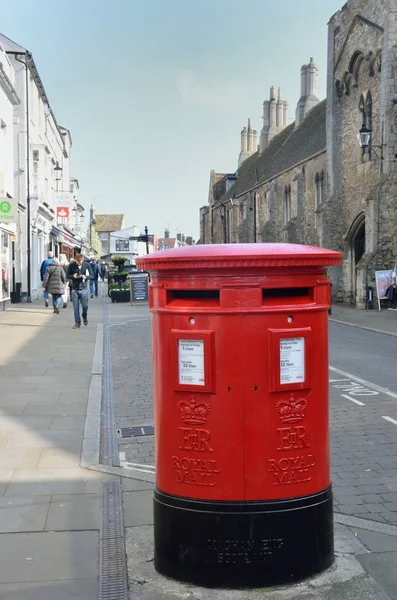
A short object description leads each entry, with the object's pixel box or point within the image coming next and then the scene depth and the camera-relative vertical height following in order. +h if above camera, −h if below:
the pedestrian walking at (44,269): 21.02 +0.49
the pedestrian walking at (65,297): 23.51 -0.58
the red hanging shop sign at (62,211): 33.72 +3.88
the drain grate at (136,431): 6.10 -1.49
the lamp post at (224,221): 66.06 +6.51
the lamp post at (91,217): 72.32 +8.15
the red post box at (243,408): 2.96 -0.62
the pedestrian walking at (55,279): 18.08 +0.11
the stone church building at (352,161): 23.86 +5.83
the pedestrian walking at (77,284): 15.18 -0.05
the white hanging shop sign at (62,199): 34.16 +4.59
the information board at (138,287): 26.00 -0.22
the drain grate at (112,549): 3.04 -1.49
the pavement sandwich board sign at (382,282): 22.97 -0.07
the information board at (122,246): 75.00 +4.36
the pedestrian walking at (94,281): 31.15 +0.07
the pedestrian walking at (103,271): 48.36 +0.92
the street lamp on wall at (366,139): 22.70 +5.28
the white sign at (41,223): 26.10 +2.67
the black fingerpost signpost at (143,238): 31.70 +2.28
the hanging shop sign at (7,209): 17.44 +2.07
